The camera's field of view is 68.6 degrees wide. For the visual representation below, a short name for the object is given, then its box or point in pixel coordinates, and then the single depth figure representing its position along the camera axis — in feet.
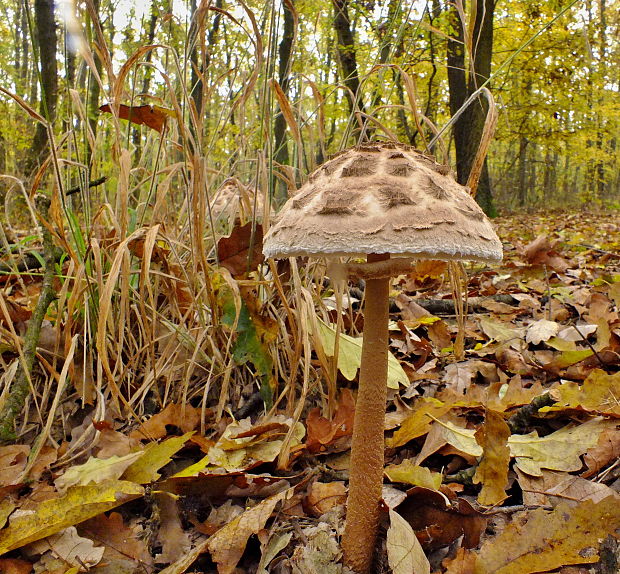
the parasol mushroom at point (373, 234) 0.73
